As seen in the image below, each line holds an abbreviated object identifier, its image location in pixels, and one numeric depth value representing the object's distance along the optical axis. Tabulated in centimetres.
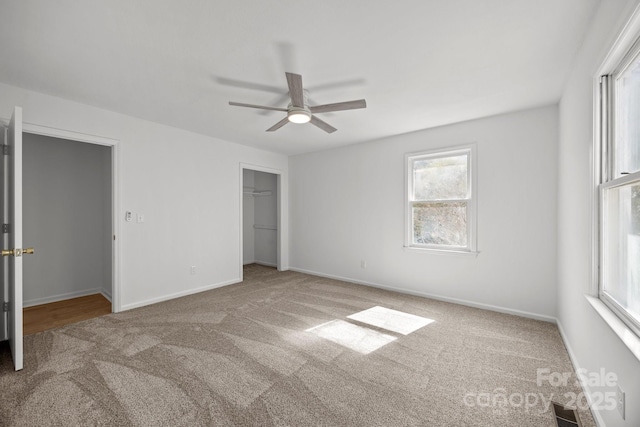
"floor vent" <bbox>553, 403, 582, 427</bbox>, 162
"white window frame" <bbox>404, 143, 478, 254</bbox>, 363
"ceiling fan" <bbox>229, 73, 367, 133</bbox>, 224
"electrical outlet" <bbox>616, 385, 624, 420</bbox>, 132
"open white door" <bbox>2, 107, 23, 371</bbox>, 208
